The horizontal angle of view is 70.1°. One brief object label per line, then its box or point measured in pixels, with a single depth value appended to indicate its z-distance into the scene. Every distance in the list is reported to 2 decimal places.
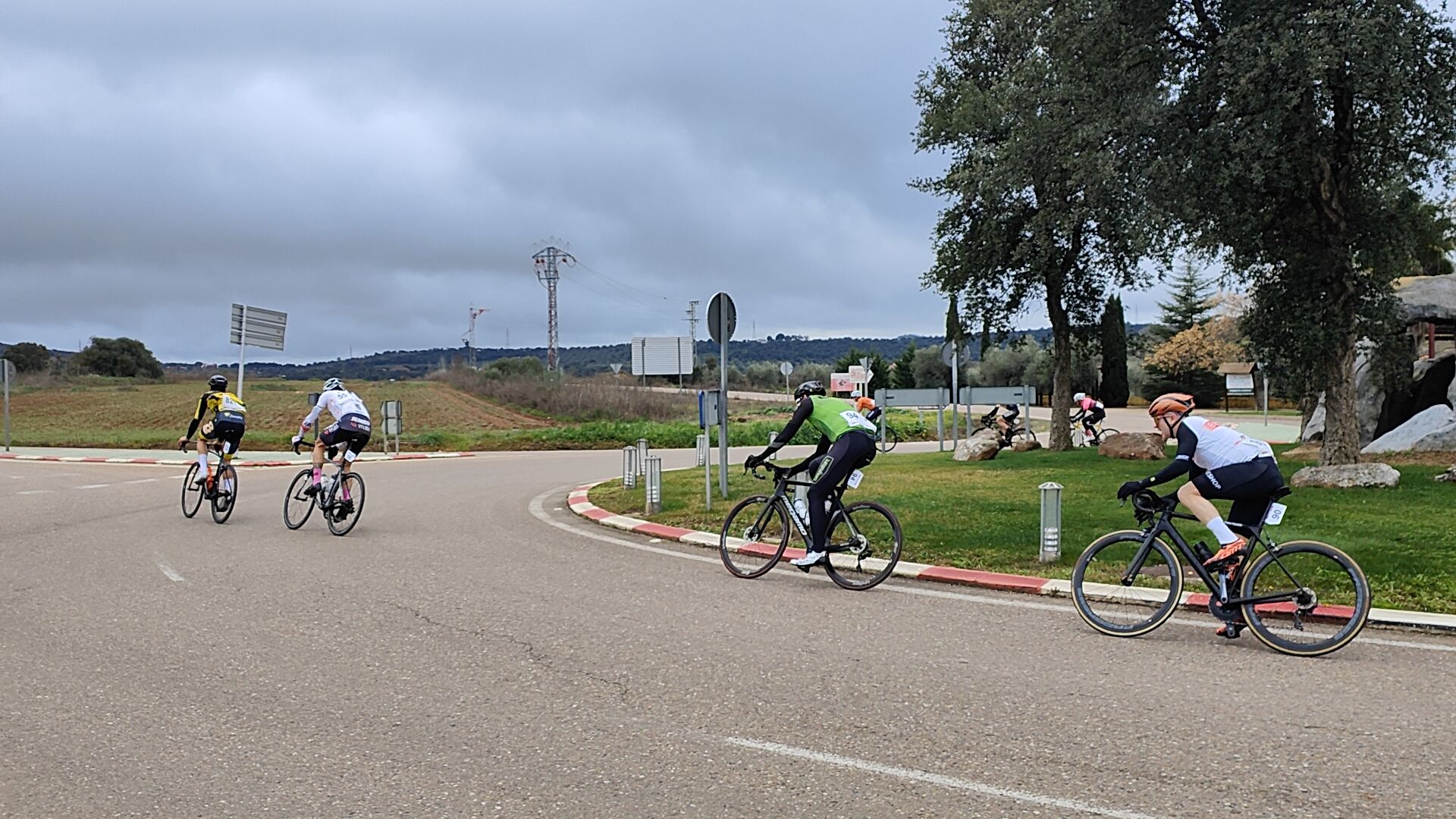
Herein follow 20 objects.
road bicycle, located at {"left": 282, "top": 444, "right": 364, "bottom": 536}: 12.16
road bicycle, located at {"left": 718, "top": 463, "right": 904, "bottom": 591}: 8.90
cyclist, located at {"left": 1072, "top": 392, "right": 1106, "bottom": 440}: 25.73
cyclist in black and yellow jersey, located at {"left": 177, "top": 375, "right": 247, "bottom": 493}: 13.31
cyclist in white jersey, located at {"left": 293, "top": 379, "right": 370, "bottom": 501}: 12.14
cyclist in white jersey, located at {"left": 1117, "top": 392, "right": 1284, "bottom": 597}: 6.74
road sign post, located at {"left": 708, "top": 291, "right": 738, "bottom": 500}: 13.60
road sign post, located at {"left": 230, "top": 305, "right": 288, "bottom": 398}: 31.58
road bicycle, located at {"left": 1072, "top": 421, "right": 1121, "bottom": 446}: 26.31
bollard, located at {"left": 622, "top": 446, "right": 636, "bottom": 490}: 16.23
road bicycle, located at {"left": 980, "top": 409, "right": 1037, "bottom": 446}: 24.27
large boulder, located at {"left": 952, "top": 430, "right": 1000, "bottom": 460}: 21.36
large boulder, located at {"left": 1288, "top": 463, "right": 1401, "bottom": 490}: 13.94
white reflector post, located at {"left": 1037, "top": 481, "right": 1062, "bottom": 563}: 9.46
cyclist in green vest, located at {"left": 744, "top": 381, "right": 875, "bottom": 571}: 8.80
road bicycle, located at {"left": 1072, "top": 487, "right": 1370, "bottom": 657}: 6.50
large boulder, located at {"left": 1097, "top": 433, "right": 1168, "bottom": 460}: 20.41
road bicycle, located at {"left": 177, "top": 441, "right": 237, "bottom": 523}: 13.50
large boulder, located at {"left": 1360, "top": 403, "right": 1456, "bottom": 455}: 19.08
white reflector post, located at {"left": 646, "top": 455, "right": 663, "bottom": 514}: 13.75
